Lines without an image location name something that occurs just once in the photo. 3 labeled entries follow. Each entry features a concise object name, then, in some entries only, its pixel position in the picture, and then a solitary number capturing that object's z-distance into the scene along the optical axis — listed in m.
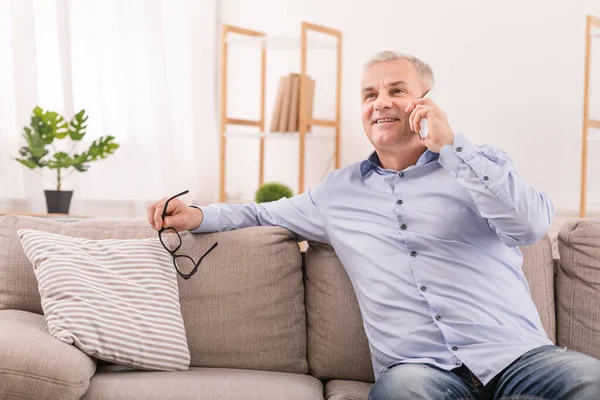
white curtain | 3.36
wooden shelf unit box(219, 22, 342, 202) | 3.92
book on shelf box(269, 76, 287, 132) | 4.02
